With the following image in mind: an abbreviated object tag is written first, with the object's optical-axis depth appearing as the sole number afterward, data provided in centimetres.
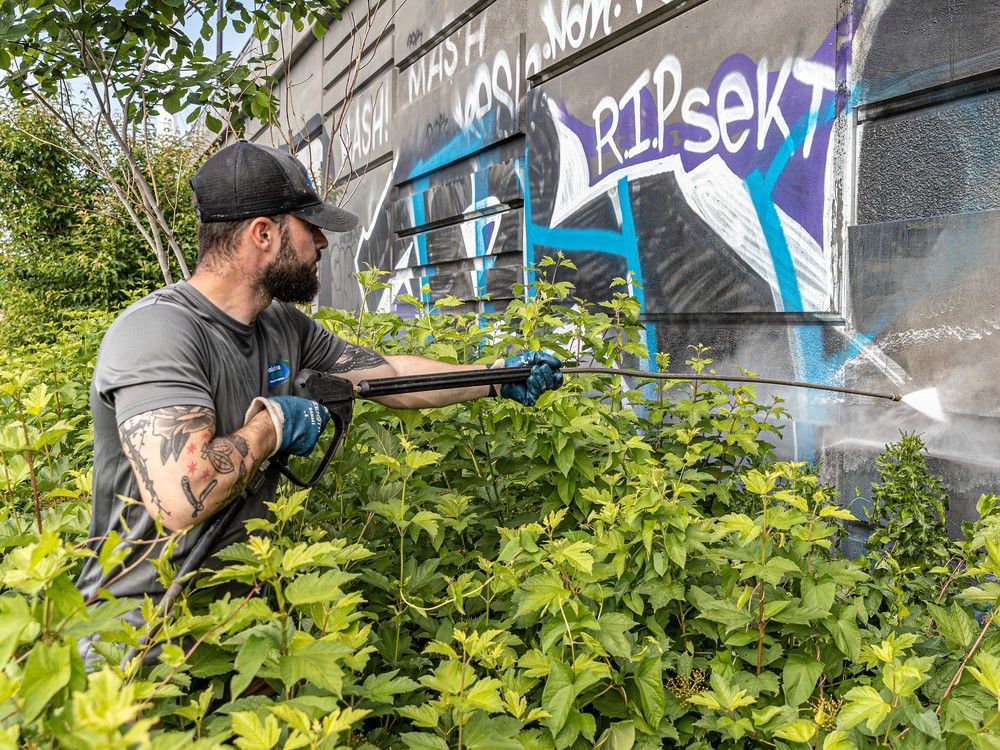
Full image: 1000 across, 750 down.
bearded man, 210
